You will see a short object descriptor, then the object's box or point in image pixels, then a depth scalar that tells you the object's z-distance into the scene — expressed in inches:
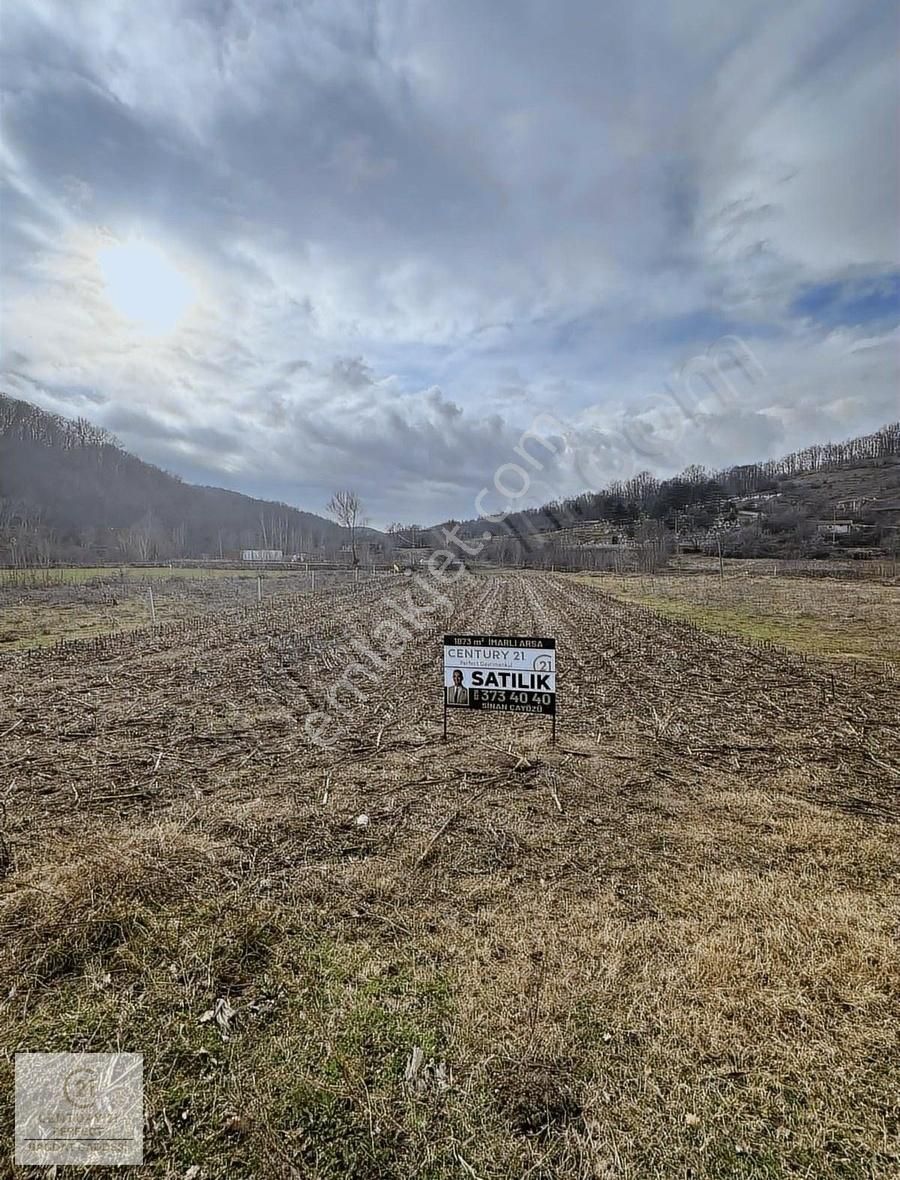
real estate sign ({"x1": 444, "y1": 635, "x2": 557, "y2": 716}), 250.7
